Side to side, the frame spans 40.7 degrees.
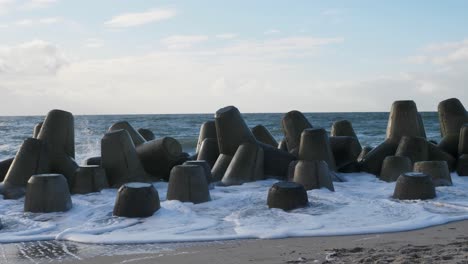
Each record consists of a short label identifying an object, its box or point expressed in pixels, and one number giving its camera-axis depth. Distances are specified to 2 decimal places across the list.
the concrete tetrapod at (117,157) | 9.04
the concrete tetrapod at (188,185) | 7.51
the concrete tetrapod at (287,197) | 6.96
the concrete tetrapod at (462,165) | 9.80
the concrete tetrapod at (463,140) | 10.14
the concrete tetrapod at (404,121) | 10.65
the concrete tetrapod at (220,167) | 9.48
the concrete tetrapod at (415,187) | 7.47
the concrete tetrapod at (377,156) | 10.28
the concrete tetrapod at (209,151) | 10.34
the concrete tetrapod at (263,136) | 11.67
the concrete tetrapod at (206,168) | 8.65
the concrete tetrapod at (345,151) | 10.42
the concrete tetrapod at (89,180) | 8.52
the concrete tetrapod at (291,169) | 8.78
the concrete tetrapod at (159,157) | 9.75
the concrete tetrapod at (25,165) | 8.61
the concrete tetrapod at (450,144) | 10.60
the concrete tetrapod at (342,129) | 12.05
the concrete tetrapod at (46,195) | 7.15
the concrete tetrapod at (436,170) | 8.58
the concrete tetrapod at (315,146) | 9.69
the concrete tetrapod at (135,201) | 6.73
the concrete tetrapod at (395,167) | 9.36
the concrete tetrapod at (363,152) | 10.99
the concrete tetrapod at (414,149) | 9.93
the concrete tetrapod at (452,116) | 10.94
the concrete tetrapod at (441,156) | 10.19
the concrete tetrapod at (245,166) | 9.11
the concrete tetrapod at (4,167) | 9.71
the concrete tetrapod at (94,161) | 9.98
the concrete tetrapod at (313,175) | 8.16
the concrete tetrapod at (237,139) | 9.55
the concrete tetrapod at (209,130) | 11.12
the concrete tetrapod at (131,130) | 10.98
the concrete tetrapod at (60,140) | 9.12
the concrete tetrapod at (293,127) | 10.86
